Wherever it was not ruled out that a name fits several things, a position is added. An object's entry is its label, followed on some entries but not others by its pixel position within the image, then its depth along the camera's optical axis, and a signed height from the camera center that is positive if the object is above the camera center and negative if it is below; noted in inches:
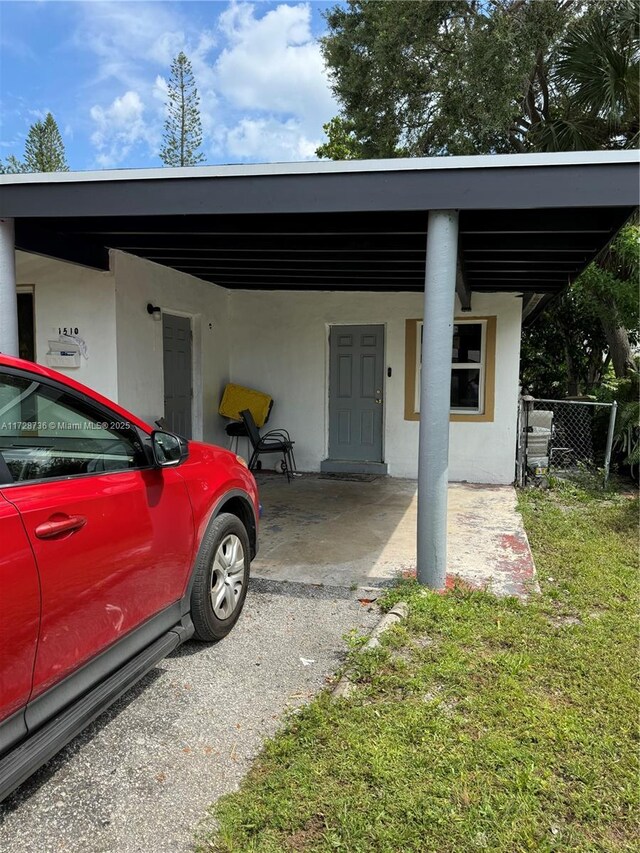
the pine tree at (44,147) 1034.1 +415.5
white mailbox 245.1 +11.4
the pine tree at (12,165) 1082.1 +402.7
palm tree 353.7 +192.0
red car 73.1 -26.6
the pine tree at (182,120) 918.4 +420.0
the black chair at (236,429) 338.0 -26.8
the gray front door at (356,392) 339.6 -5.1
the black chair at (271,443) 313.7 -34.7
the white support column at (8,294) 172.4 +25.7
